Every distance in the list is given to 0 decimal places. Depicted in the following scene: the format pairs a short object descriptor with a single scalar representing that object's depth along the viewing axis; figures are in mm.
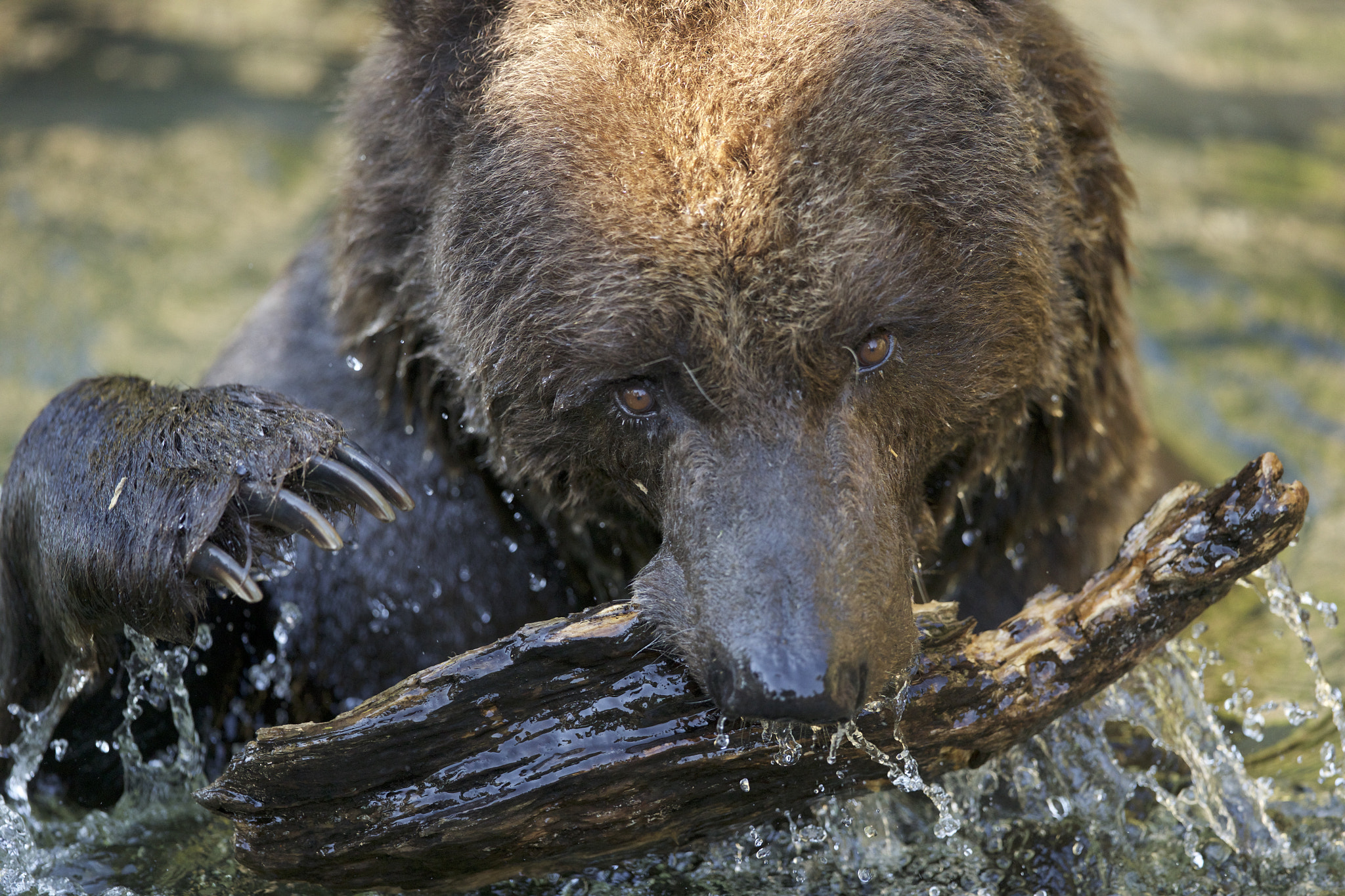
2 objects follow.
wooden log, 5219
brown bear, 5039
